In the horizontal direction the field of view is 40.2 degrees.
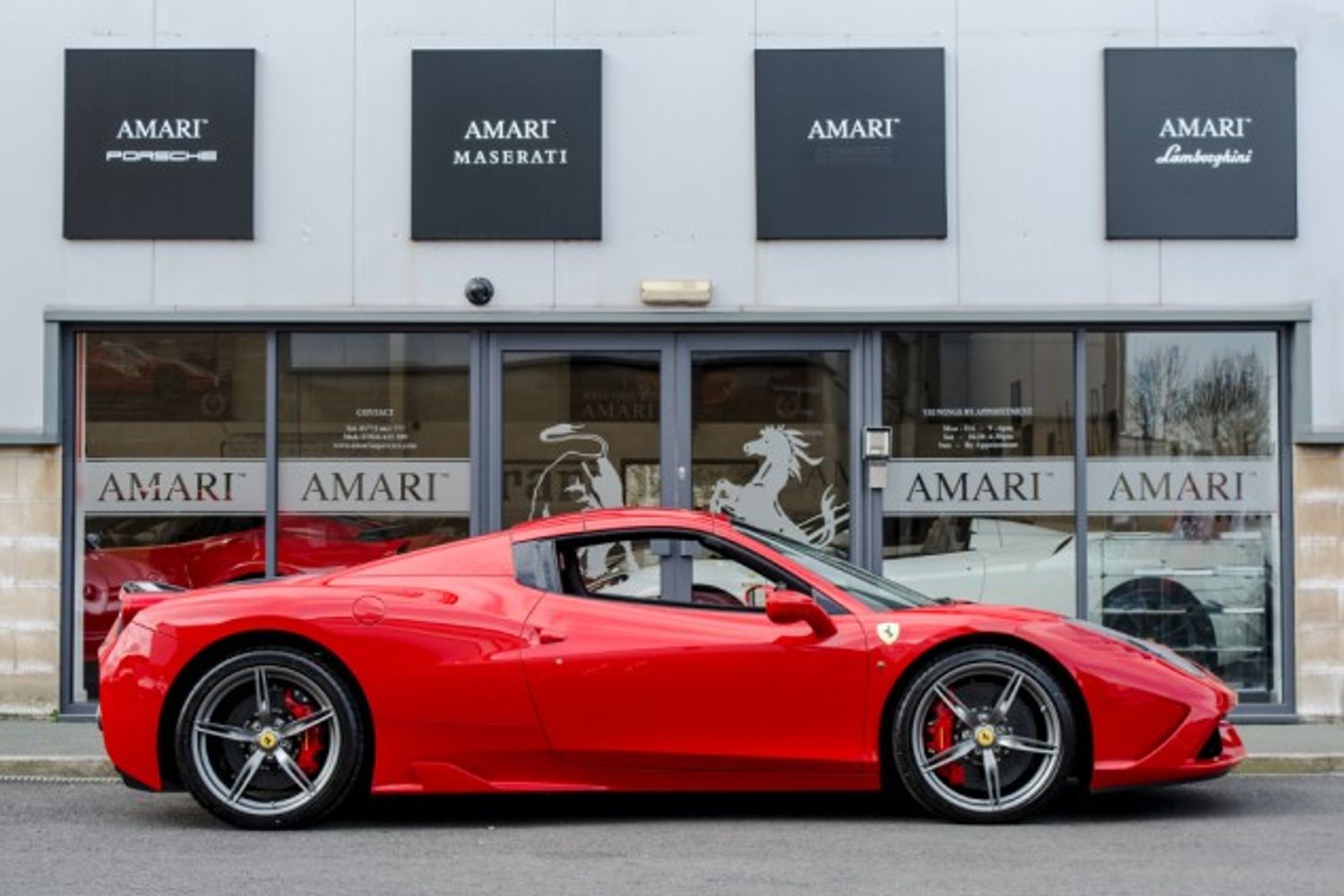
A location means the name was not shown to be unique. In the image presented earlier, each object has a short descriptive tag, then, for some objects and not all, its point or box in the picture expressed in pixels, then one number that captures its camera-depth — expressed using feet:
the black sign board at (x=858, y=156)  38.70
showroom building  38.65
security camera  38.40
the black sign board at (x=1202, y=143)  38.55
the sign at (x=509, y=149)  38.78
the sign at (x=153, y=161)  38.73
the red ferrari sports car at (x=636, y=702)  25.11
